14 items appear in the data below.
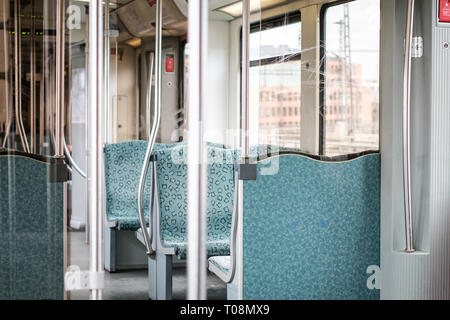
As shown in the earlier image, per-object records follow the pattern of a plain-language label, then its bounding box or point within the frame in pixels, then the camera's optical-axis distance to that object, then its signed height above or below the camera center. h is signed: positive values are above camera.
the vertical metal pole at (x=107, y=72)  4.69 +0.53
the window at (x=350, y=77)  3.40 +0.35
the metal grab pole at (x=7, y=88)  2.87 +0.25
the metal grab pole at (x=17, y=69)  2.88 +0.33
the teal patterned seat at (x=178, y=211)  3.53 -0.36
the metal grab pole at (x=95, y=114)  2.51 +0.12
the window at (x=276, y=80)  3.22 +0.32
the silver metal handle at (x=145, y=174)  4.00 -0.17
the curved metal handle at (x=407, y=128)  3.32 +0.09
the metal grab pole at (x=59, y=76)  2.85 +0.30
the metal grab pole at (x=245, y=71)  3.13 +0.35
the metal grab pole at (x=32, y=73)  2.88 +0.31
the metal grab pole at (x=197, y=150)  2.41 -0.01
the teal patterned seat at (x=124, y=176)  4.84 -0.21
